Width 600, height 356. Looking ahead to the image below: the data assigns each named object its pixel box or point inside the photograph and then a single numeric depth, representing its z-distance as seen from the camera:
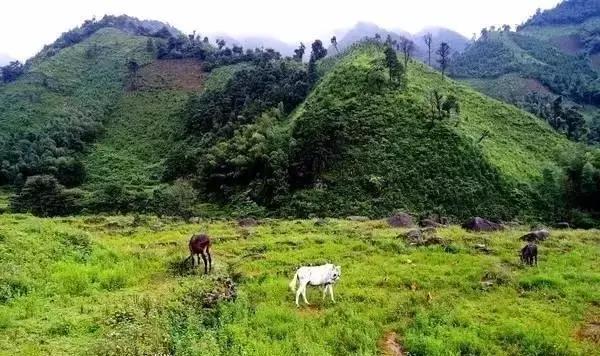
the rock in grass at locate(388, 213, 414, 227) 44.97
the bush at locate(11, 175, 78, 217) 76.00
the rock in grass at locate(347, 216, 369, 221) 52.69
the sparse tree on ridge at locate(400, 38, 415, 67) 102.19
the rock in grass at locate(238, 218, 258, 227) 49.02
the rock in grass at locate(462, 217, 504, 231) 41.88
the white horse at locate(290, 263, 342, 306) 19.86
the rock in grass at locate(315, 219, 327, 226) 45.62
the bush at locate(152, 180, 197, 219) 70.38
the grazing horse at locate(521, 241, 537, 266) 26.83
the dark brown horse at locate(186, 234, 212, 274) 23.23
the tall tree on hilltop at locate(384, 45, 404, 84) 90.44
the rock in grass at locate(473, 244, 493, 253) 31.22
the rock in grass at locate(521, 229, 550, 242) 34.72
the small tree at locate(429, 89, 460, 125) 80.06
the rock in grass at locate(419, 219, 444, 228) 45.13
